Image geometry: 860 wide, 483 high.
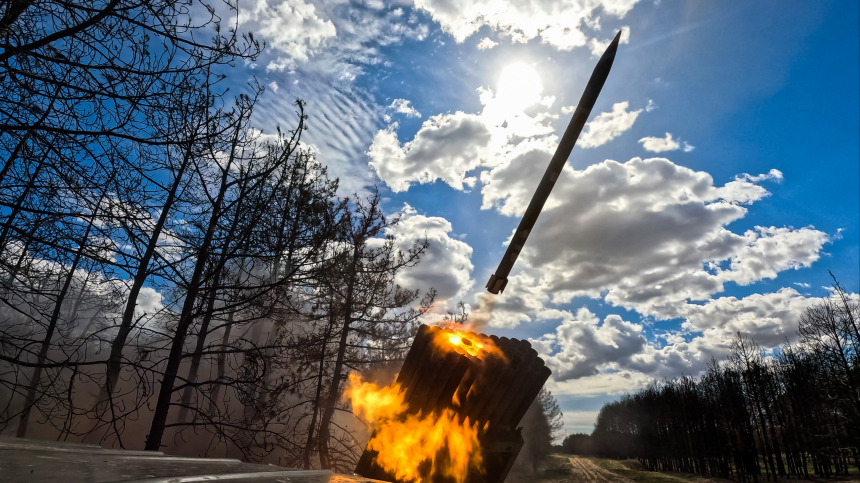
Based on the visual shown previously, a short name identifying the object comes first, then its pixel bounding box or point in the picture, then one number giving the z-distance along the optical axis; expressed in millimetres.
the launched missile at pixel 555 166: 9336
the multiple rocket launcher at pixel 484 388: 6605
